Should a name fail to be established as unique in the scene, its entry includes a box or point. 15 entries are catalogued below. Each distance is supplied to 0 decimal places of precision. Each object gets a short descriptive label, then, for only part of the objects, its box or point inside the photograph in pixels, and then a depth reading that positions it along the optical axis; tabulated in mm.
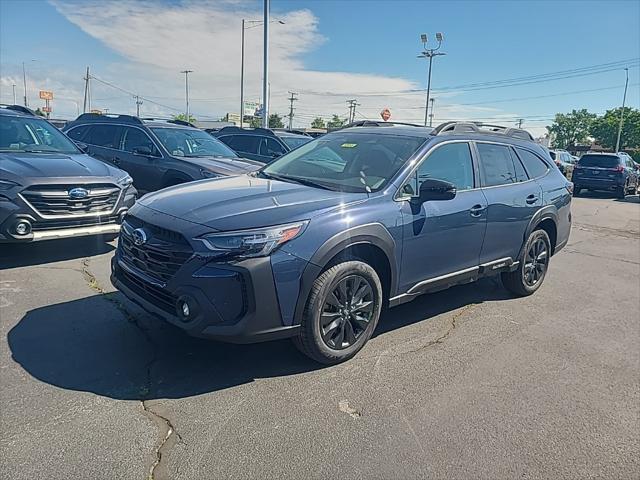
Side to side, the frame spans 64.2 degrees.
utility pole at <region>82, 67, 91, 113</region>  58531
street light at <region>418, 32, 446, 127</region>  37478
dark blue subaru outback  3248
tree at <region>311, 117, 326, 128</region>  99862
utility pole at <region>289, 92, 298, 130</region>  92188
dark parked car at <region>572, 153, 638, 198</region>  19734
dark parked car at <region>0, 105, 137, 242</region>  5391
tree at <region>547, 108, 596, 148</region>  104500
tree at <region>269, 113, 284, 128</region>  87850
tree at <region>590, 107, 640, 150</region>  70794
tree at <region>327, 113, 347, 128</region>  104494
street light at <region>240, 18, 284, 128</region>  34594
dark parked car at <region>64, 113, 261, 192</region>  8383
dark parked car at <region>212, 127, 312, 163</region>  11934
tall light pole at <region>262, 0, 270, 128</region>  19391
